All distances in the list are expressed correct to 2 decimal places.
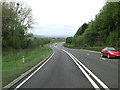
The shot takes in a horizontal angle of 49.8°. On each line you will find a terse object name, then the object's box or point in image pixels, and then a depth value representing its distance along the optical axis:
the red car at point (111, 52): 15.56
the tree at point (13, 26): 28.17
